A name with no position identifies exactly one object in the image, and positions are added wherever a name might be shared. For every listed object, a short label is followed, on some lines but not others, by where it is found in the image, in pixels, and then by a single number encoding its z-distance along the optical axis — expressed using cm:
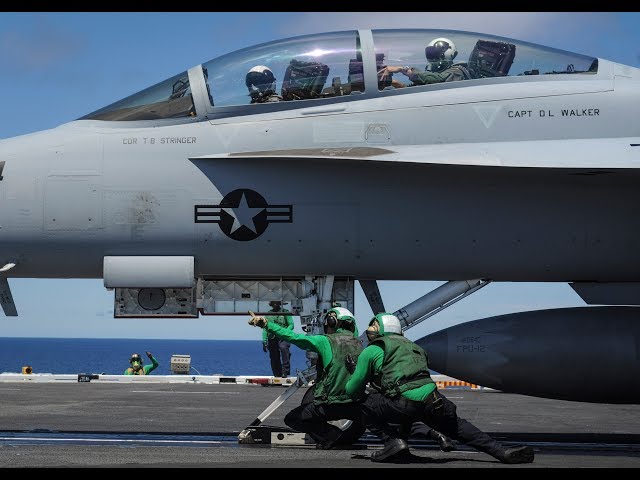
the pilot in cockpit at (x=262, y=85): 1243
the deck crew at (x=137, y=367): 3303
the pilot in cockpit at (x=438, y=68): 1236
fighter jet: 1220
